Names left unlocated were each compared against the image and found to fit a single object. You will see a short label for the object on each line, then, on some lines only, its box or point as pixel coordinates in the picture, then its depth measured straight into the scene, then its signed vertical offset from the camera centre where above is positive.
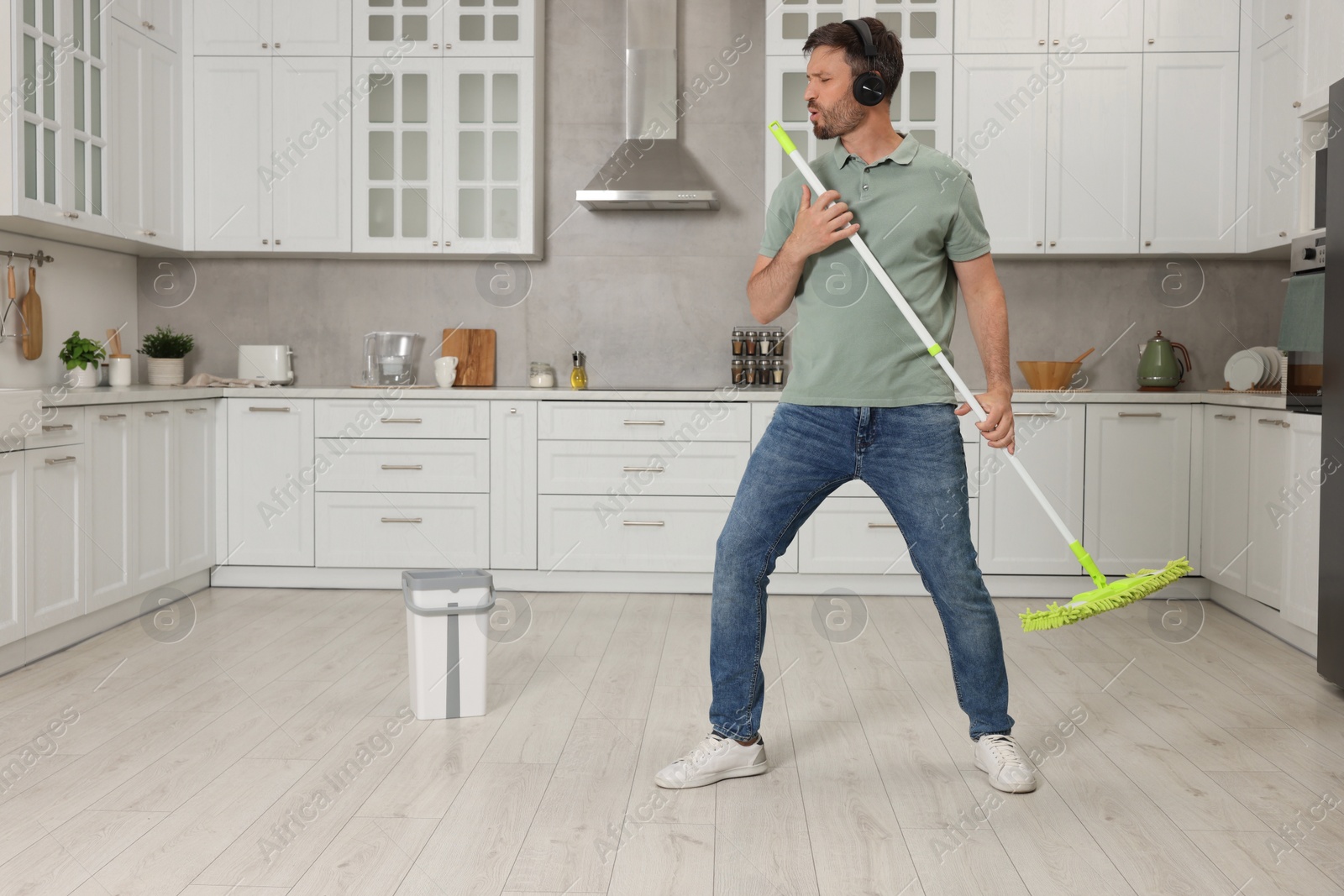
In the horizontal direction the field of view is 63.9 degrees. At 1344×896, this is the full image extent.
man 2.01 +0.06
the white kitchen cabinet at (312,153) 4.20 +0.96
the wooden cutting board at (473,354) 4.54 +0.20
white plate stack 3.86 +0.15
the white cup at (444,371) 4.39 +0.12
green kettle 4.25 +0.17
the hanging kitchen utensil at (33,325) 3.65 +0.24
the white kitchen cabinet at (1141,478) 3.91 -0.25
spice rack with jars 4.36 +0.18
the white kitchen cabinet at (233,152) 4.21 +0.96
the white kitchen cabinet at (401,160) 4.21 +0.94
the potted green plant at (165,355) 4.23 +0.16
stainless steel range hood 4.21 +1.07
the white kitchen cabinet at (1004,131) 4.06 +1.04
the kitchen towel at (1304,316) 3.02 +0.27
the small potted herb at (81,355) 3.72 +0.14
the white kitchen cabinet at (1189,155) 4.02 +0.96
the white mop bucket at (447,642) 2.52 -0.57
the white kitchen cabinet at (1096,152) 4.04 +0.97
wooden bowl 4.20 +0.13
